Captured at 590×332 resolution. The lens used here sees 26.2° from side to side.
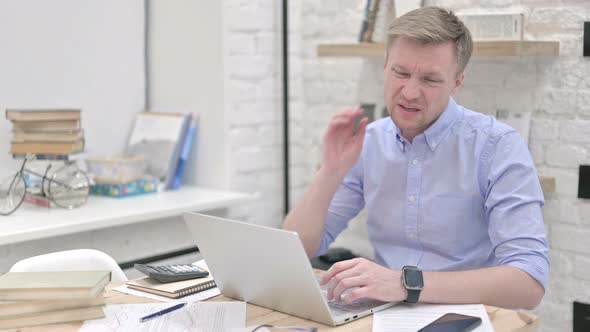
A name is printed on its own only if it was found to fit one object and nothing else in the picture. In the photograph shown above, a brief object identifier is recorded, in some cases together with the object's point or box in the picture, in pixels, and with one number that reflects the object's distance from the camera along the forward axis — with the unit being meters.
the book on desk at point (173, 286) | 2.47
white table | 3.05
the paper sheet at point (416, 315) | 2.25
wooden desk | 2.26
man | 2.55
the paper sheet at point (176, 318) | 2.27
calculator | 2.54
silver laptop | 2.22
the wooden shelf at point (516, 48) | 3.08
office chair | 2.69
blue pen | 2.32
